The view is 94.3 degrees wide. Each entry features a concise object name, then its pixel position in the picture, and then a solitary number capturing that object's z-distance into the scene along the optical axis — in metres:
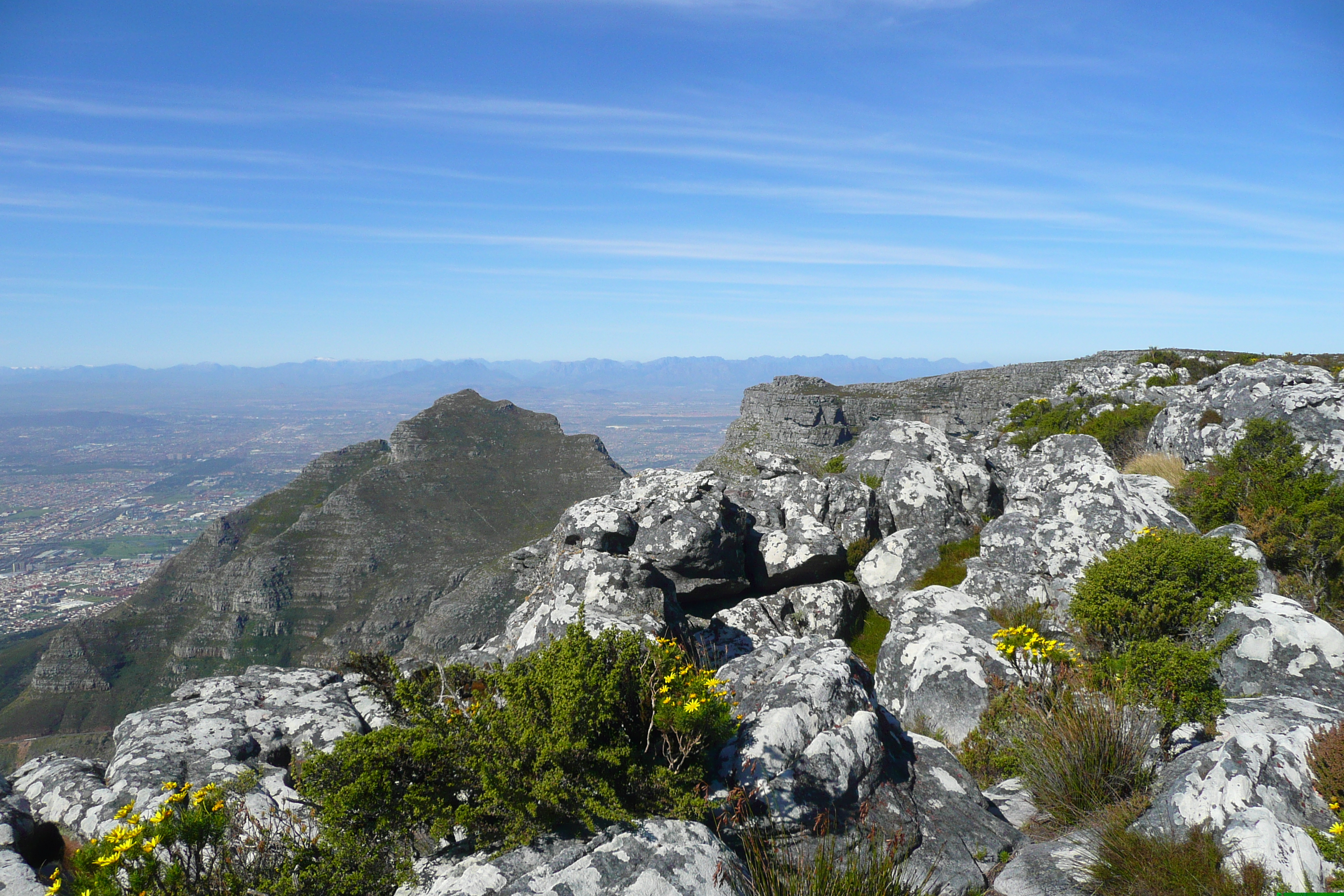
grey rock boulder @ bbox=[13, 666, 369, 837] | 6.81
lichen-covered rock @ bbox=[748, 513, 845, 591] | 13.04
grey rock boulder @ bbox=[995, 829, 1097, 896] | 4.74
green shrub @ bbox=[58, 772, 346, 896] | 3.74
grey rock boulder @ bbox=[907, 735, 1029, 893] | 5.11
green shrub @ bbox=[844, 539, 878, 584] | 13.47
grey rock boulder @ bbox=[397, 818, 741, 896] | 4.12
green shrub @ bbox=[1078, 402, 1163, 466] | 20.47
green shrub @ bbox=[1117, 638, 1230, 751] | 6.21
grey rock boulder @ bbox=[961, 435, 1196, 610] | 11.02
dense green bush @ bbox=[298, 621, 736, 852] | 4.41
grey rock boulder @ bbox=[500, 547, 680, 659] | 9.37
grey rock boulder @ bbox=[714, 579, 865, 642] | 11.84
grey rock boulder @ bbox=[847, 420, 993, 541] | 14.16
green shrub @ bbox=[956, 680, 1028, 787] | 6.89
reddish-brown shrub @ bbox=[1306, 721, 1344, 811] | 4.88
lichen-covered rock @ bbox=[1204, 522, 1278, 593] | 9.32
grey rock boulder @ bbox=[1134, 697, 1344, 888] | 4.32
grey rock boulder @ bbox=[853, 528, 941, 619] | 12.60
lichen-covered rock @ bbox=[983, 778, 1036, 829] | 6.02
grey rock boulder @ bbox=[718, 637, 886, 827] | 5.39
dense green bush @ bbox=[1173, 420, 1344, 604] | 10.84
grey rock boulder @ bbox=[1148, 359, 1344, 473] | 13.48
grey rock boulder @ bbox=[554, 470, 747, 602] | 12.26
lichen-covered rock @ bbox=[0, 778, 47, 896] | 4.98
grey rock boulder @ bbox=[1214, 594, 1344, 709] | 7.20
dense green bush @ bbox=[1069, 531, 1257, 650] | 7.94
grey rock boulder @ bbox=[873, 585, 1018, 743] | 8.02
